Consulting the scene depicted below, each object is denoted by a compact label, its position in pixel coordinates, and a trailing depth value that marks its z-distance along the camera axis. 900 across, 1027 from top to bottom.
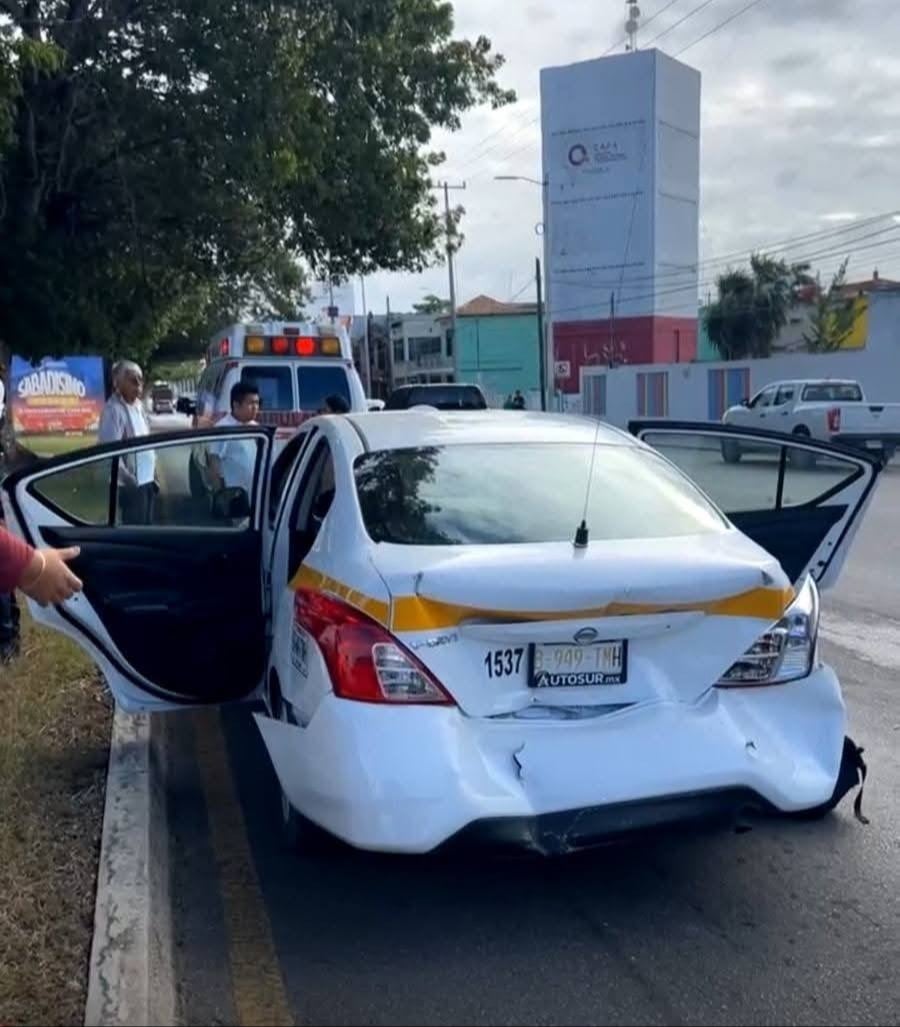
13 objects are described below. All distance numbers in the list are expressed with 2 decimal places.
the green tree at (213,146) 15.38
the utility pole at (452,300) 56.91
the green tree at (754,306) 70.06
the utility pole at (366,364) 66.19
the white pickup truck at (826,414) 23.50
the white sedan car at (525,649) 3.89
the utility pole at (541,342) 49.83
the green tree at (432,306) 105.50
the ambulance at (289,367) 14.92
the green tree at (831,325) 66.81
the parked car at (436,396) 23.80
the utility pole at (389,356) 69.69
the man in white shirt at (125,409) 9.27
